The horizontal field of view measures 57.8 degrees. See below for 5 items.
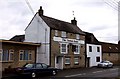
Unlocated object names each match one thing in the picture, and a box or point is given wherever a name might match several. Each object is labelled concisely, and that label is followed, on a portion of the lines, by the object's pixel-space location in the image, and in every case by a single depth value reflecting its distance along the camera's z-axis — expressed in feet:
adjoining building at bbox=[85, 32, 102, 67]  72.01
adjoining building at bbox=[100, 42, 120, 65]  85.82
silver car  69.00
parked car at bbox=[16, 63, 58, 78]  37.11
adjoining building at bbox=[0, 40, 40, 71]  46.08
